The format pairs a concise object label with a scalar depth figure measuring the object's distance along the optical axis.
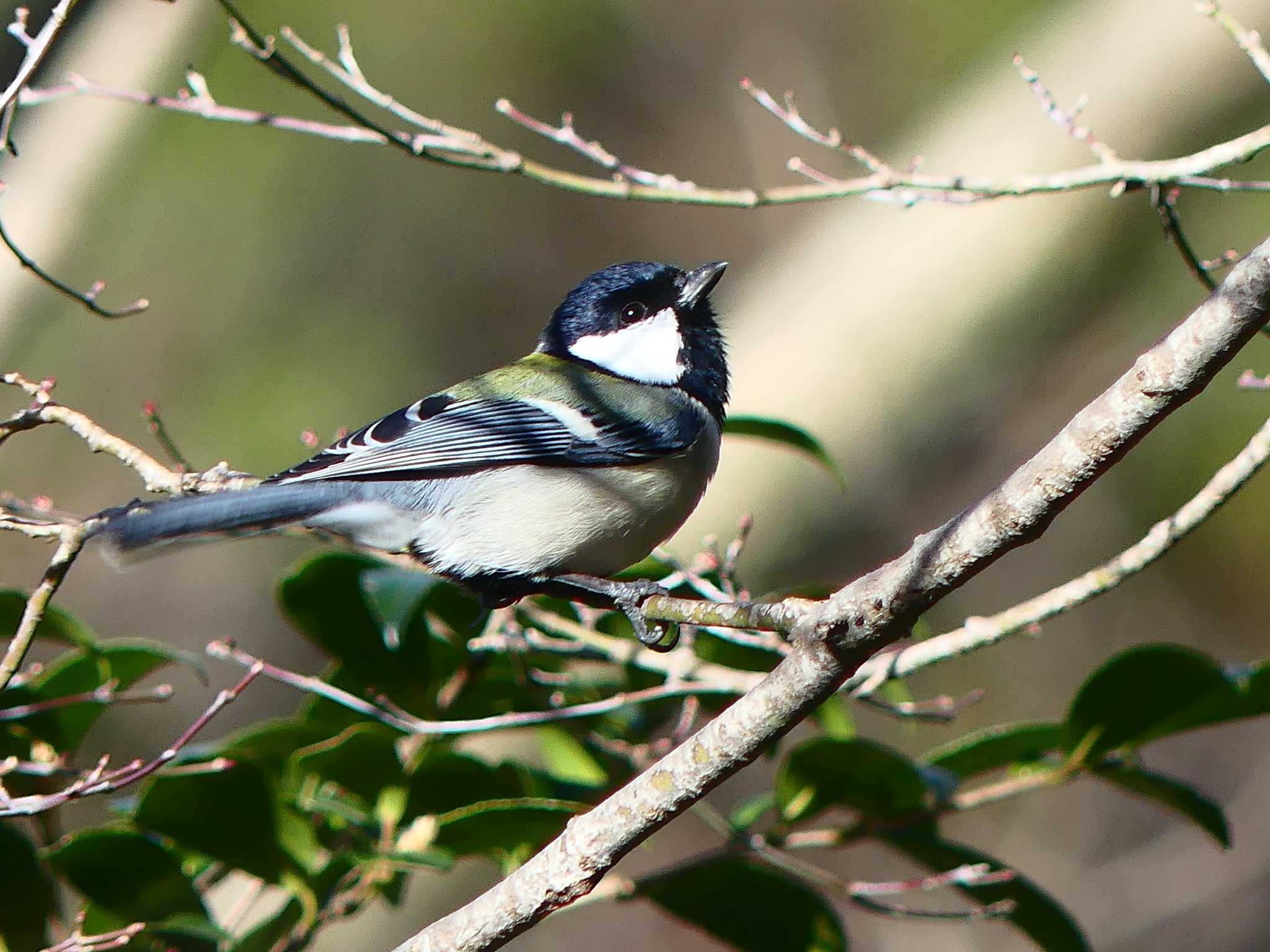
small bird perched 5.44
